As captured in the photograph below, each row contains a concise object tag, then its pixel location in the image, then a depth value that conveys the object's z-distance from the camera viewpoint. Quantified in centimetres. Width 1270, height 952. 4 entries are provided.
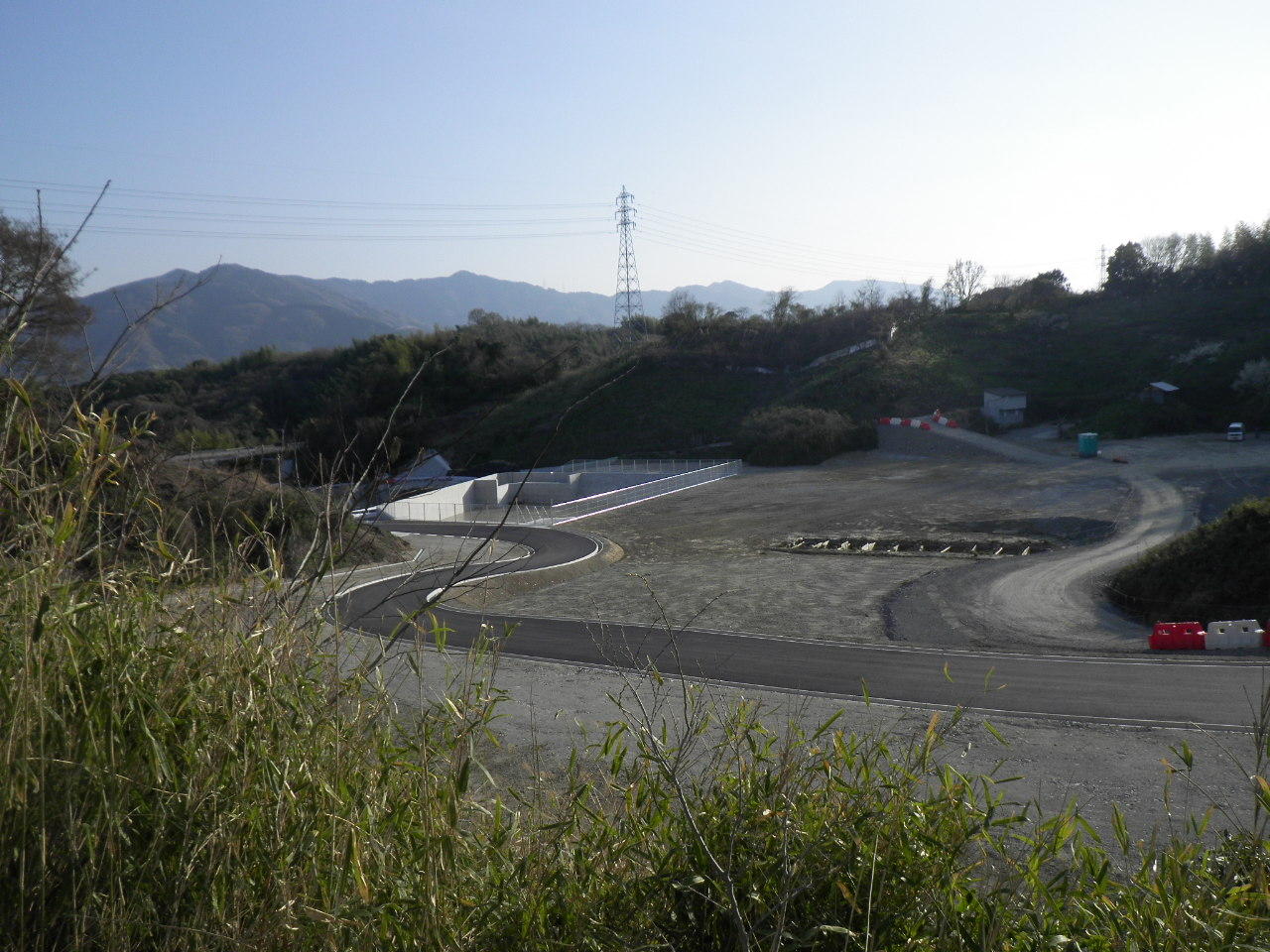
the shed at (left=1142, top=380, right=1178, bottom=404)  5544
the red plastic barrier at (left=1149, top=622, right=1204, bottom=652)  1683
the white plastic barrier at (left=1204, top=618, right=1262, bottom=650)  1655
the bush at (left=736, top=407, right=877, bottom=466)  5475
